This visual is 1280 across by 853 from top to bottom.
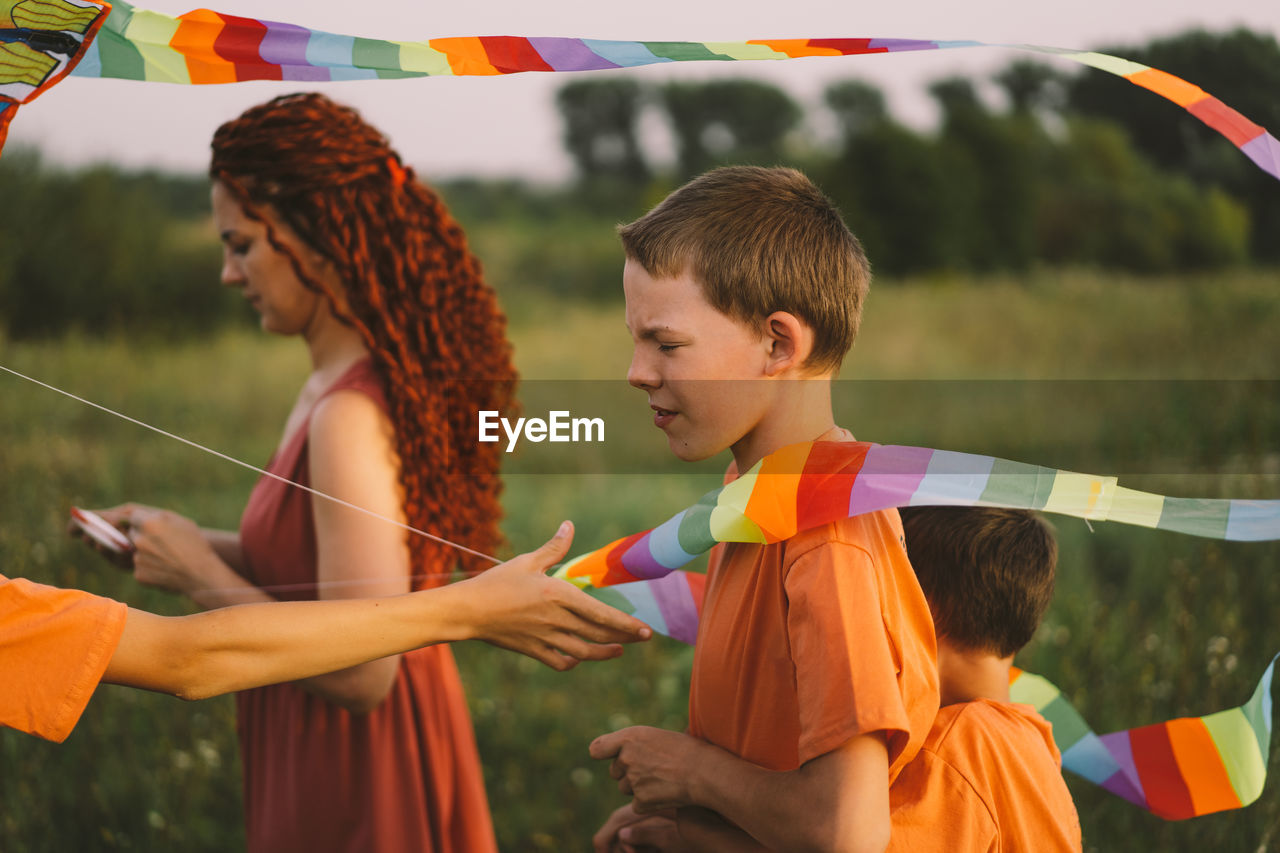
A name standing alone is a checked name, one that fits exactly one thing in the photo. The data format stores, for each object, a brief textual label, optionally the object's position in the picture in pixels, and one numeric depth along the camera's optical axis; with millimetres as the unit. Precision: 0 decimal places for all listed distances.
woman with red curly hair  1983
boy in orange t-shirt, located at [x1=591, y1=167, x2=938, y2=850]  1258
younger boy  1449
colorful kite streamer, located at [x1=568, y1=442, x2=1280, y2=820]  1351
